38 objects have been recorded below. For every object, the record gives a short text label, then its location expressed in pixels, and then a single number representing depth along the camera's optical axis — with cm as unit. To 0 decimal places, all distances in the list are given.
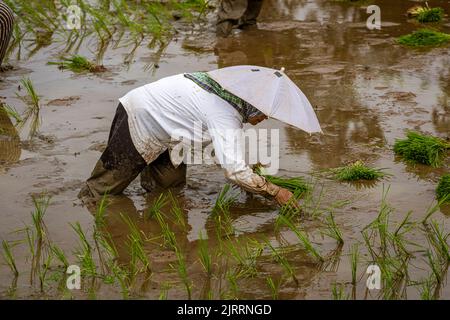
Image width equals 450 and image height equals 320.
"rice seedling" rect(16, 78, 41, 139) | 1323
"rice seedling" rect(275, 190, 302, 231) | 984
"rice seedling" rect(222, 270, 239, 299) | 830
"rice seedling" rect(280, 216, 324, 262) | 890
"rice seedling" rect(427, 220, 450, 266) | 890
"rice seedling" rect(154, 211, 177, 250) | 920
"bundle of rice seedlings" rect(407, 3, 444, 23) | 1820
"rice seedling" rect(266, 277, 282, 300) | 837
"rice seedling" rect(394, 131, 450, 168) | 1165
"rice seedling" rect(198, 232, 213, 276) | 865
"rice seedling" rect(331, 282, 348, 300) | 796
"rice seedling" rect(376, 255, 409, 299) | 836
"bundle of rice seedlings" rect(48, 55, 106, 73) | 1562
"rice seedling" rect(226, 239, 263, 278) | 877
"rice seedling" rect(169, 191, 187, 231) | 997
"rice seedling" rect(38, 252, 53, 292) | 846
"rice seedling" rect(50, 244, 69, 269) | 870
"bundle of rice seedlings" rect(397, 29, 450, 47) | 1675
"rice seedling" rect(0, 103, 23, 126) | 1339
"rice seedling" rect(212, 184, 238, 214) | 1020
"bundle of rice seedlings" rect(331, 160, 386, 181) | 1118
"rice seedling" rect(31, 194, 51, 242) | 955
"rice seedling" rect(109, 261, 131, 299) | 825
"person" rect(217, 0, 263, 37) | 1770
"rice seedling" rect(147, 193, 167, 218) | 1002
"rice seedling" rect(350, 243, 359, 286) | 844
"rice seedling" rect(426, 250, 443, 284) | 848
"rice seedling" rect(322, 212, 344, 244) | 938
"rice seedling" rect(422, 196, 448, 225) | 961
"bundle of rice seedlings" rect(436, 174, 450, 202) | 1048
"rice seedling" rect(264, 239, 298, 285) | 861
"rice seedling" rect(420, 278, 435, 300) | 803
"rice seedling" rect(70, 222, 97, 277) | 857
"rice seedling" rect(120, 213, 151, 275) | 869
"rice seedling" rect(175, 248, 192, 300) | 828
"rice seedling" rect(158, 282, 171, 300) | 822
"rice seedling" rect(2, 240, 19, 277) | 872
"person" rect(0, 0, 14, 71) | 1415
